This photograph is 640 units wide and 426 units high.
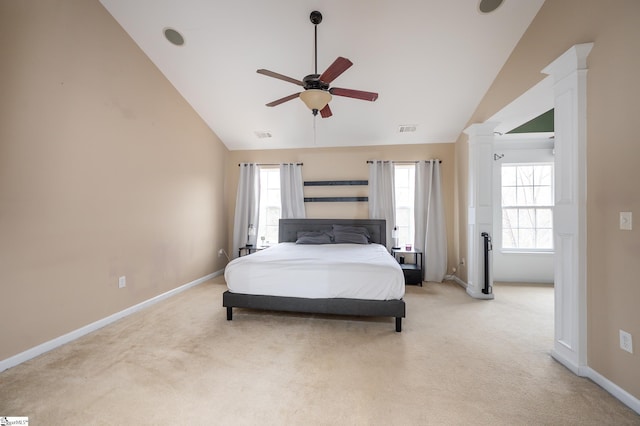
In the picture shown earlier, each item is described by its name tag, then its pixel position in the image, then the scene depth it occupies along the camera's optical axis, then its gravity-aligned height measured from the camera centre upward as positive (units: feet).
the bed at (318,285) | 9.02 -2.42
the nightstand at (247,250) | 16.70 -2.20
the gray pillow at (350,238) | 15.23 -1.30
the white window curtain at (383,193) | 16.26 +1.34
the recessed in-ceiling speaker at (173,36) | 10.32 +6.99
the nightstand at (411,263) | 14.61 -2.85
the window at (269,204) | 18.24 +0.76
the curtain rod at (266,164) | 17.78 +3.38
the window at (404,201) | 16.94 +0.89
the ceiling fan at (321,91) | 7.44 +3.80
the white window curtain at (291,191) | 17.20 +1.54
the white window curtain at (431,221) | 15.66 -0.36
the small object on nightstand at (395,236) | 15.95 -1.24
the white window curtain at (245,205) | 17.58 +0.67
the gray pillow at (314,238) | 15.29 -1.31
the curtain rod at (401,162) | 16.29 +3.26
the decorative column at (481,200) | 12.64 +0.71
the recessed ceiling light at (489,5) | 8.62 +6.81
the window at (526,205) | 15.88 +0.59
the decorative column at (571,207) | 6.67 +0.21
